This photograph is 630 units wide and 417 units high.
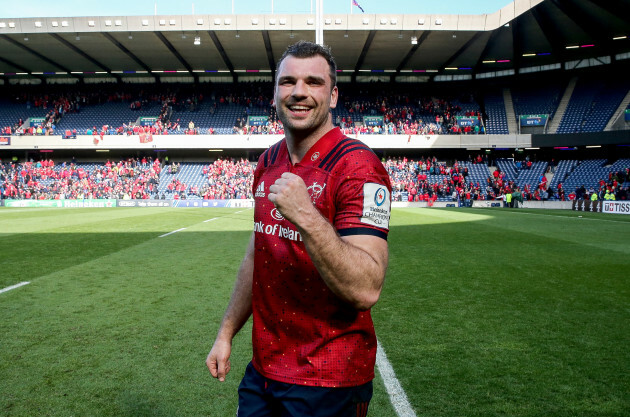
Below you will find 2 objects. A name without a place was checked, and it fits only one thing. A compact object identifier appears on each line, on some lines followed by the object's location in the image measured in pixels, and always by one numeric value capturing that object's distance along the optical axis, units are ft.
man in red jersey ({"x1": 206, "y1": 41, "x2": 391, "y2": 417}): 5.23
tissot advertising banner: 93.96
